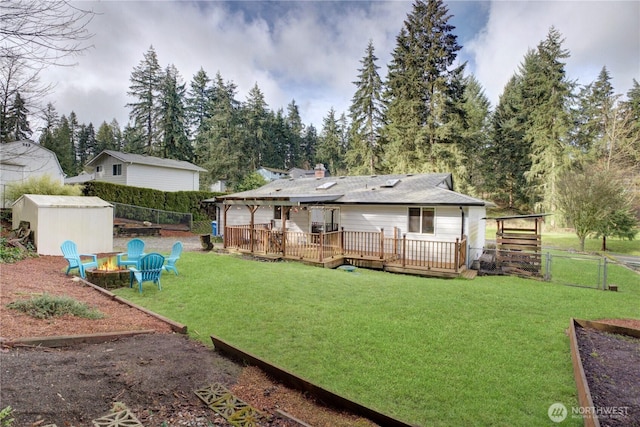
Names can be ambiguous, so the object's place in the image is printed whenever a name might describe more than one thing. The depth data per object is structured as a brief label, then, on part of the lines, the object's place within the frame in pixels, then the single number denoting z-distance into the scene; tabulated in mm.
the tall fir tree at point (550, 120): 27078
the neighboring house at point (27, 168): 16891
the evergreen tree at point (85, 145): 60094
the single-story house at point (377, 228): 11695
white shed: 10922
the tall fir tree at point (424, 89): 26031
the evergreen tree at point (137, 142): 37781
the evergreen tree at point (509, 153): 34000
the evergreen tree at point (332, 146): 53719
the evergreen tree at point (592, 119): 26219
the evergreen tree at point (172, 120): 36906
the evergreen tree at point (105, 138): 55222
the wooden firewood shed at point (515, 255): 11207
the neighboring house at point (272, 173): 46906
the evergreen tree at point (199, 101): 43375
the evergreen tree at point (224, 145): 35594
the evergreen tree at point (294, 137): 60162
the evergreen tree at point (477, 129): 35812
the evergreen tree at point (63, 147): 40238
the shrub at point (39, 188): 15664
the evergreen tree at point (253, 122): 38188
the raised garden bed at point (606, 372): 3074
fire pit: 7562
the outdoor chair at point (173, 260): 9094
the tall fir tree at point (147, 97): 36875
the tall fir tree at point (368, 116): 30688
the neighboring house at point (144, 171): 25031
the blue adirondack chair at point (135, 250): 9273
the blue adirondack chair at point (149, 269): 7449
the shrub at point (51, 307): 4961
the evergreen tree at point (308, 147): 63469
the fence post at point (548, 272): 10328
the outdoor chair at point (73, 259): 8165
